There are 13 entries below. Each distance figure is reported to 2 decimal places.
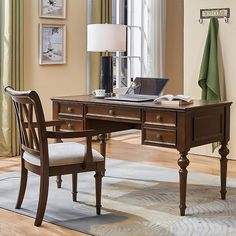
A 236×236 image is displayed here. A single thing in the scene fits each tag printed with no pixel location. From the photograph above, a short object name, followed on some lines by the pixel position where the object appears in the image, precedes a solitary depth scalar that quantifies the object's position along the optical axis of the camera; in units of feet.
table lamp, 19.73
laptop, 18.69
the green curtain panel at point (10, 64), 25.48
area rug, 15.72
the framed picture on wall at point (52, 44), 27.59
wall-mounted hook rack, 24.84
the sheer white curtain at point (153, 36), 35.22
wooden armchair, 15.65
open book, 17.30
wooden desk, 16.46
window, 33.33
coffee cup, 19.73
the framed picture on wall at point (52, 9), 27.45
